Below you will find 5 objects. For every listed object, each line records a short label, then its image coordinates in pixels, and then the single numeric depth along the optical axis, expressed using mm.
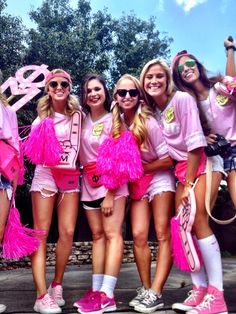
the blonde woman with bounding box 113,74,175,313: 2356
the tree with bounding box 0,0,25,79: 7837
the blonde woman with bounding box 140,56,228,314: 2125
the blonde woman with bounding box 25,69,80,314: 2413
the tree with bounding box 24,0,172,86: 8560
